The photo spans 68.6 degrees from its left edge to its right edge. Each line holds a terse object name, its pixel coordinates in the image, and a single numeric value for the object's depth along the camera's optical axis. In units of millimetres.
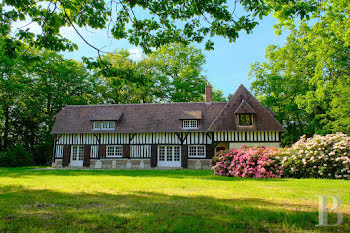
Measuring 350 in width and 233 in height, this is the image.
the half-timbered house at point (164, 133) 18969
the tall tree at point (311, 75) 15094
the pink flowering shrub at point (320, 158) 9742
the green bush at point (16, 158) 22188
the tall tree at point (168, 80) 29672
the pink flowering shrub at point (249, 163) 10875
